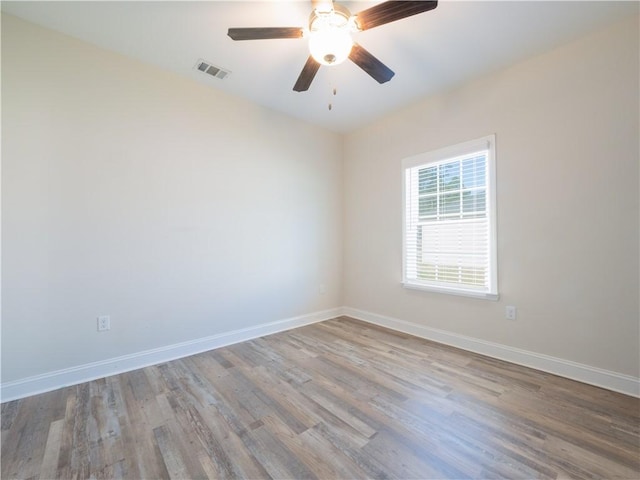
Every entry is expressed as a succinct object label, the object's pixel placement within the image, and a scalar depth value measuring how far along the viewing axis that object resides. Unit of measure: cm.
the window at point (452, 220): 272
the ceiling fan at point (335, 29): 158
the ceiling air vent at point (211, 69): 255
